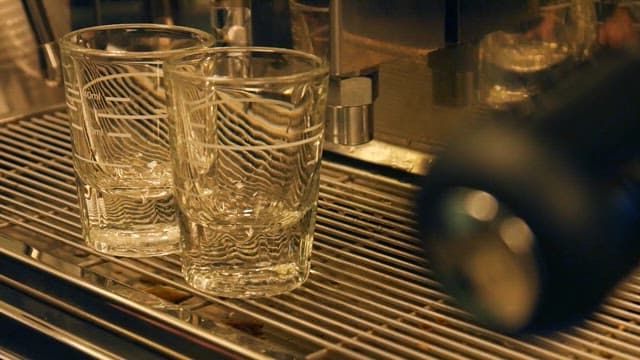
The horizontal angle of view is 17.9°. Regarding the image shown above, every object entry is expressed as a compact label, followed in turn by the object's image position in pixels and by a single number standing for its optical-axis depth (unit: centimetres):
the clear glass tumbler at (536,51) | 76
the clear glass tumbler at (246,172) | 70
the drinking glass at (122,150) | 75
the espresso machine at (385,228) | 63
